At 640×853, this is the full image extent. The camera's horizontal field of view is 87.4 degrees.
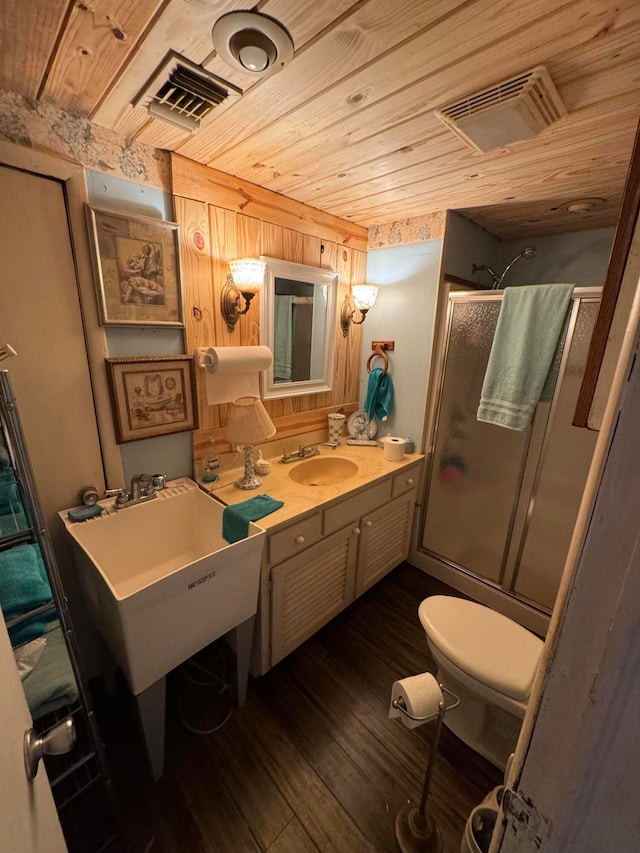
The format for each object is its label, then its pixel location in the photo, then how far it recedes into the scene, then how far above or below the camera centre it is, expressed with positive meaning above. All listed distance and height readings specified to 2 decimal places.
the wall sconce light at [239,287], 1.49 +0.19
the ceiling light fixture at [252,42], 0.71 +0.62
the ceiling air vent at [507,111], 0.86 +0.62
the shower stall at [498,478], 1.62 -0.73
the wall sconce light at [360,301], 2.01 +0.19
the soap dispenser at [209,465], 1.61 -0.64
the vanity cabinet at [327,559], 1.37 -1.04
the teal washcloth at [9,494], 0.89 -0.45
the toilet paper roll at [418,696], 0.85 -0.90
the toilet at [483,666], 1.11 -1.07
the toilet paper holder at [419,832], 1.00 -1.46
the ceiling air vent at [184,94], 0.85 +0.62
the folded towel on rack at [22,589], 0.80 -0.63
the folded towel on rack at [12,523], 0.91 -0.54
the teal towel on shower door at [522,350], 1.57 -0.05
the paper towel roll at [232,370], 1.48 -0.18
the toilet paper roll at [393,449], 1.94 -0.64
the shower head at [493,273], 2.06 +0.41
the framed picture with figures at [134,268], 1.19 +0.21
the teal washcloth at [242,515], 1.28 -0.69
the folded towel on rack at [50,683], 0.76 -0.82
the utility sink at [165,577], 0.99 -0.85
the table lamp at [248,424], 1.48 -0.40
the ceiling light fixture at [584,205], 1.58 +0.64
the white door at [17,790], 0.41 -0.60
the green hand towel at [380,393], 2.18 -0.37
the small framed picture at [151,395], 1.32 -0.28
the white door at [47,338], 1.05 -0.05
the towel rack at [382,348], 2.14 -0.08
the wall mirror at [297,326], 1.73 +0.03
